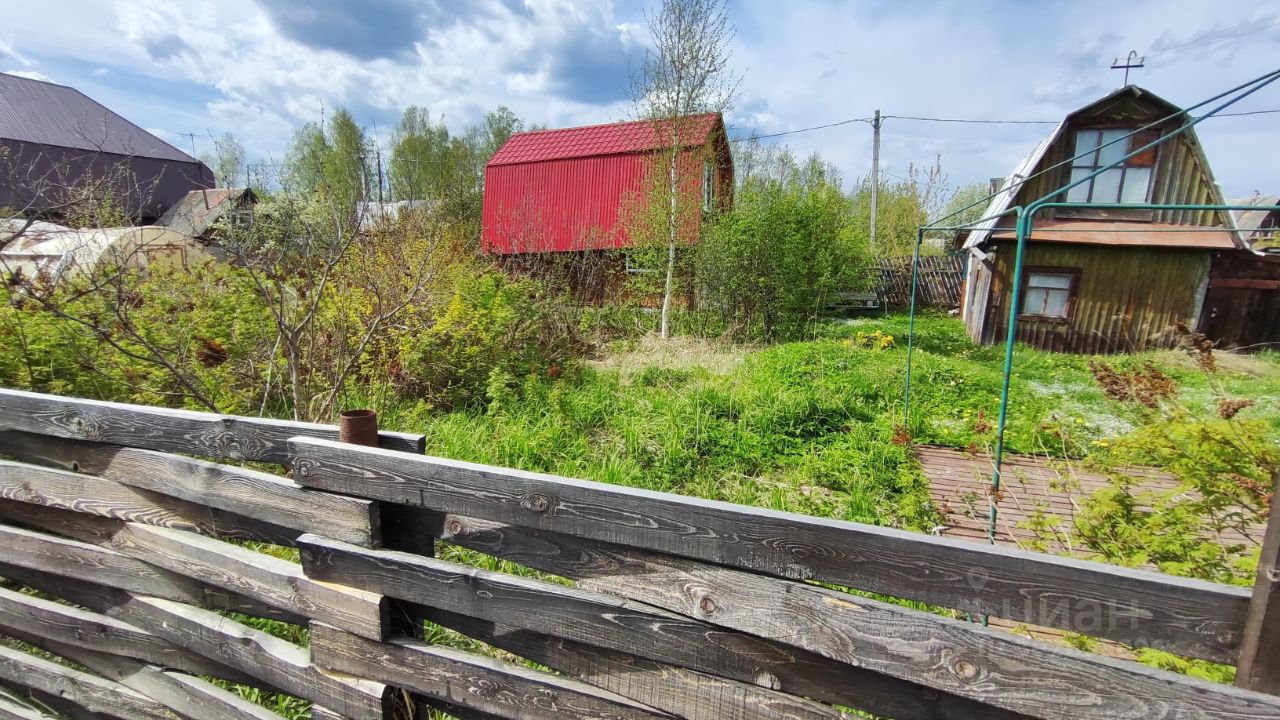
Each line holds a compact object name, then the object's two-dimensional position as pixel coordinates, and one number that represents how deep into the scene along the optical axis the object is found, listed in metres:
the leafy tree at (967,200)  25.50
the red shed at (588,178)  12.66
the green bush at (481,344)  5.88
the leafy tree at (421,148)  31.39
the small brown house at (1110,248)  11.24
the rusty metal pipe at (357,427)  1.79
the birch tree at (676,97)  12.05
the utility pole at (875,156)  21.45
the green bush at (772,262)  11.59
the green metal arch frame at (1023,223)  2.25
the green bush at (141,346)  4.08
